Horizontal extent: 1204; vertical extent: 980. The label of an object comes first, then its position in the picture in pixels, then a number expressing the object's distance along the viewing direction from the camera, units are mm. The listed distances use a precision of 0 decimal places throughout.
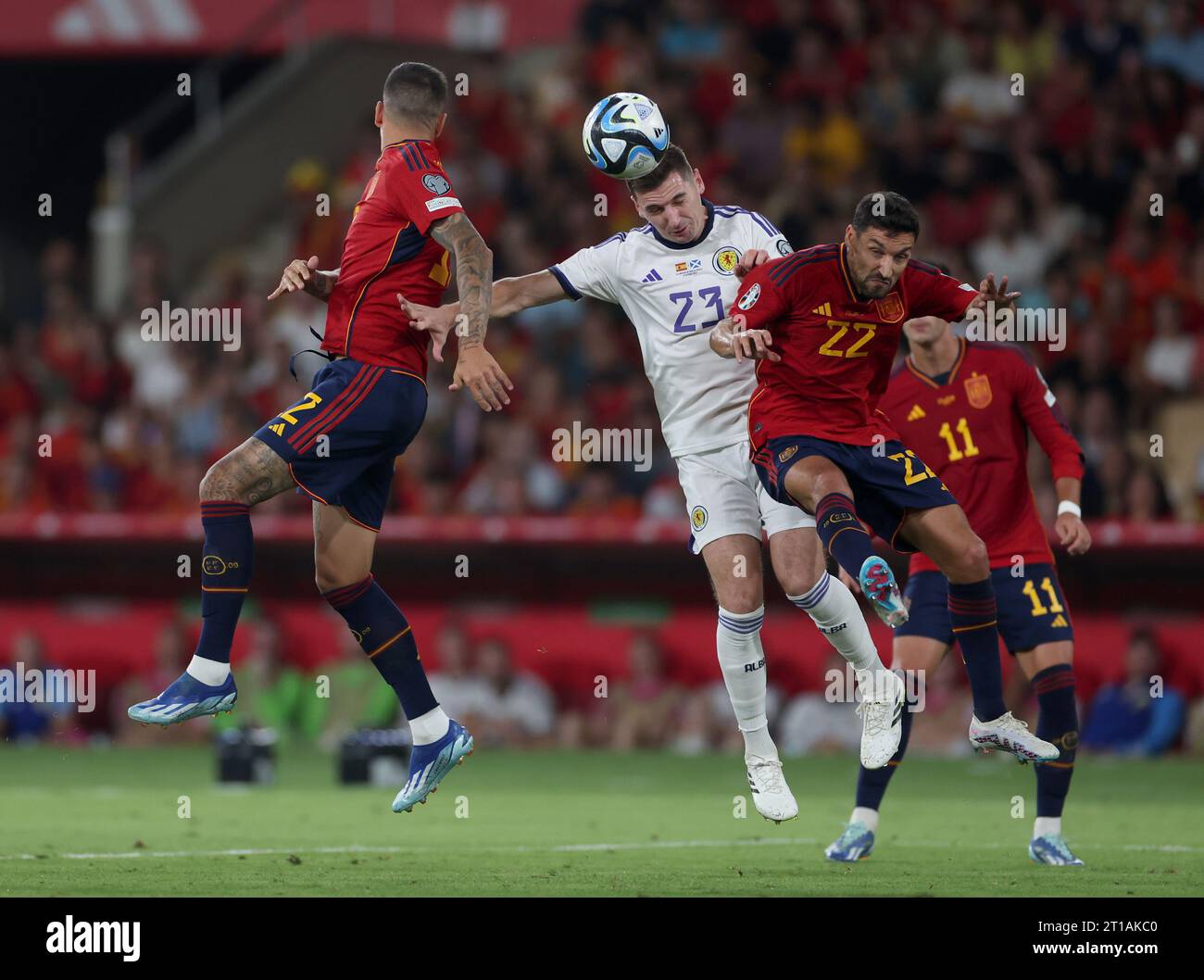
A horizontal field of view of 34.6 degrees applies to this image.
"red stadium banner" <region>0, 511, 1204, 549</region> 15680
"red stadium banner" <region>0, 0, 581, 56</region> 21266
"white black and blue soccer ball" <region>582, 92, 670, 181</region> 8570
